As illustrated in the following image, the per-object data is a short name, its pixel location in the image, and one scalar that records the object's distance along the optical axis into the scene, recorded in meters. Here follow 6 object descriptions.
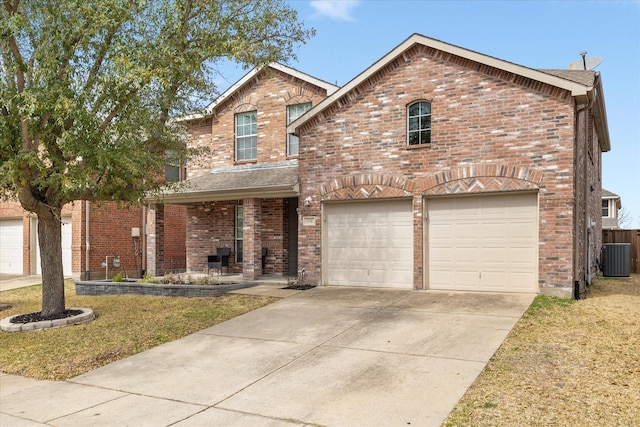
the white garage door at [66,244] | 20.81
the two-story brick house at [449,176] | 10.95
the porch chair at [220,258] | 17.55
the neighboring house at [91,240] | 19.47
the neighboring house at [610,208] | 35.38
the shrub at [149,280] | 14.62
